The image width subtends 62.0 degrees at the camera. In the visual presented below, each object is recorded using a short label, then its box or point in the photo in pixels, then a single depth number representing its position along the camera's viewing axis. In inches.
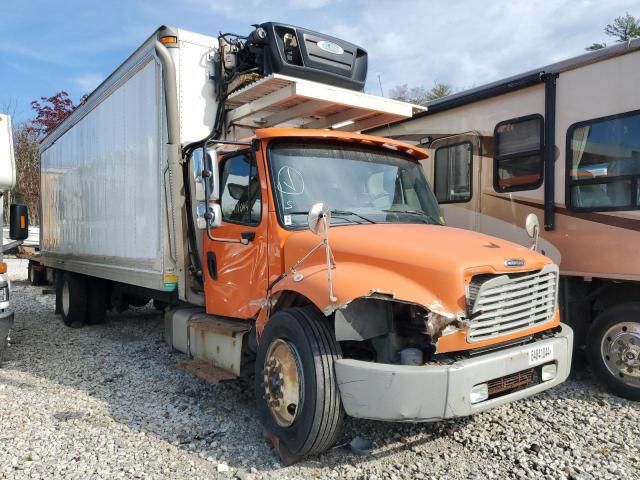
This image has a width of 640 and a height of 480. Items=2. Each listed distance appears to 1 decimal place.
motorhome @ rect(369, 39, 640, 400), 196.1
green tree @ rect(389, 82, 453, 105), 981.2
